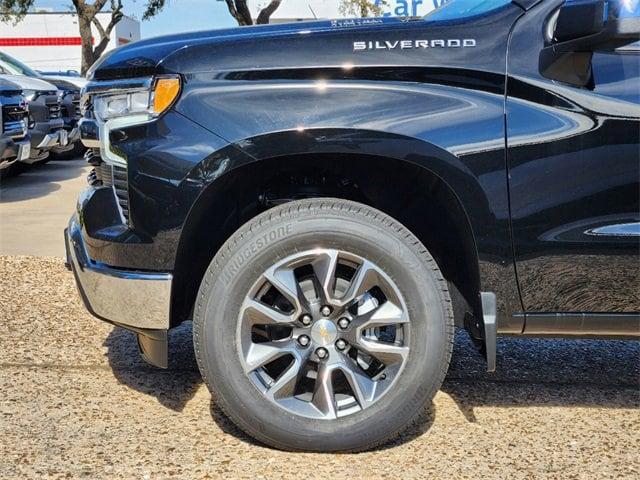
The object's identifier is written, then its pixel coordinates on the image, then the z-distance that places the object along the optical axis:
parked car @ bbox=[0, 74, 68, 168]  10.20
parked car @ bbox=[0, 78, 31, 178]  8.88
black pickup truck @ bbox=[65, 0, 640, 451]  2.80
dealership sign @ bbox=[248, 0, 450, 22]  26.59
